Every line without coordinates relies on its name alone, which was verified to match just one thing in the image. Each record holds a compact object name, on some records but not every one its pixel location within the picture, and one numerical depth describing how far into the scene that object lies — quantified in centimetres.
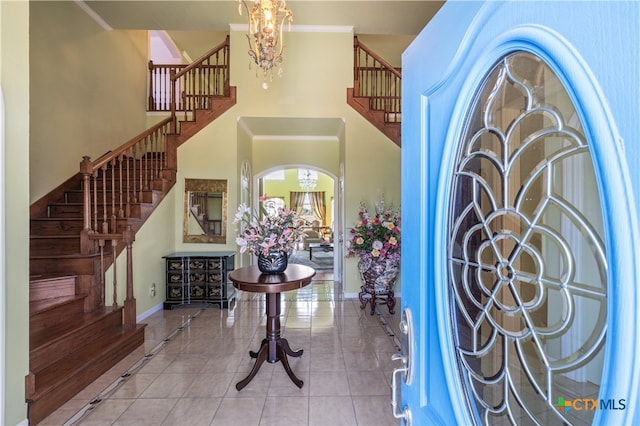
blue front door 40
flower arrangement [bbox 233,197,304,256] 255
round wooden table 233
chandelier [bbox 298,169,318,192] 1232
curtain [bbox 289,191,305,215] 1419
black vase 258
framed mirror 484
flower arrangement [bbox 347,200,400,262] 411
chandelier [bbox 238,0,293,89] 304
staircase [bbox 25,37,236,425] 231
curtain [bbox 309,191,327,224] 1417
